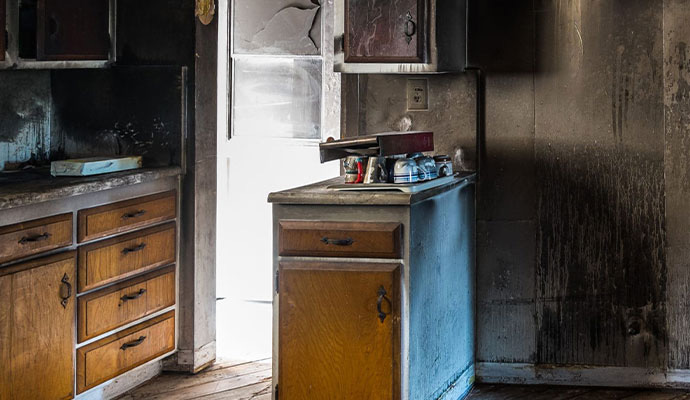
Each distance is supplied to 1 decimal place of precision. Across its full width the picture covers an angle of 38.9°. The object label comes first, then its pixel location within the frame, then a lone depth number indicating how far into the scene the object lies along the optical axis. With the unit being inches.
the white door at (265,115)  207.3
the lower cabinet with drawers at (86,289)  125.9
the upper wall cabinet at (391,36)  148.9
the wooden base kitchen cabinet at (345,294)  125.6
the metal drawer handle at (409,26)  148.7
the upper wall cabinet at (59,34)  142.2
